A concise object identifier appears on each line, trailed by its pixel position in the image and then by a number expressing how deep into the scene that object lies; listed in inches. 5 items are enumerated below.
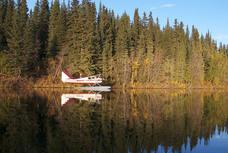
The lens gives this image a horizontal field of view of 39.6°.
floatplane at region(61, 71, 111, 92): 1865.2
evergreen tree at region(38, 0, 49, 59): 2211.5
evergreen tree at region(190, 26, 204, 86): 3134.8
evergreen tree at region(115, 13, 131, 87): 2460.6
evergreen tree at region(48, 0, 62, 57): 2147.4
